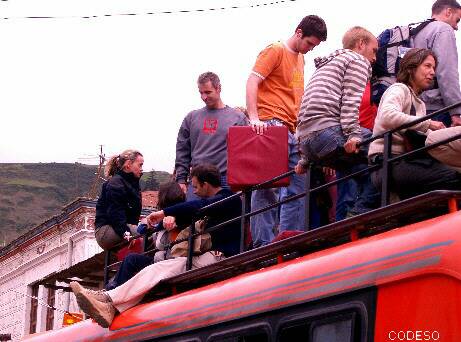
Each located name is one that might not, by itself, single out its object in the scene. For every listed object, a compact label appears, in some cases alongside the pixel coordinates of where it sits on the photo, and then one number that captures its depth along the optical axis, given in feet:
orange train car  24.86
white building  111.65
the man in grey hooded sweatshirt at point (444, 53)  33.96
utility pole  146.67
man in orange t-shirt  37.78
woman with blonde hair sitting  44.65
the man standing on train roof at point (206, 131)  42.86
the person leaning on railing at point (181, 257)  38.27
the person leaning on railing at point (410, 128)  29.27
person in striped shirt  33.22
